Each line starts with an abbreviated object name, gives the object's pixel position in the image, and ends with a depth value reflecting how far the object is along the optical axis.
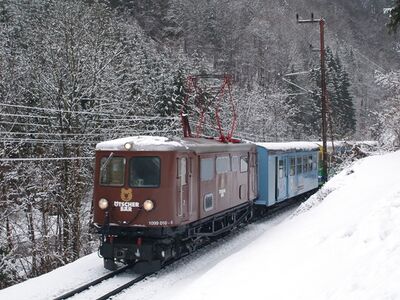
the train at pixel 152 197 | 11.02
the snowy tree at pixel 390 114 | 20.39
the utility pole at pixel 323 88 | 22.64
